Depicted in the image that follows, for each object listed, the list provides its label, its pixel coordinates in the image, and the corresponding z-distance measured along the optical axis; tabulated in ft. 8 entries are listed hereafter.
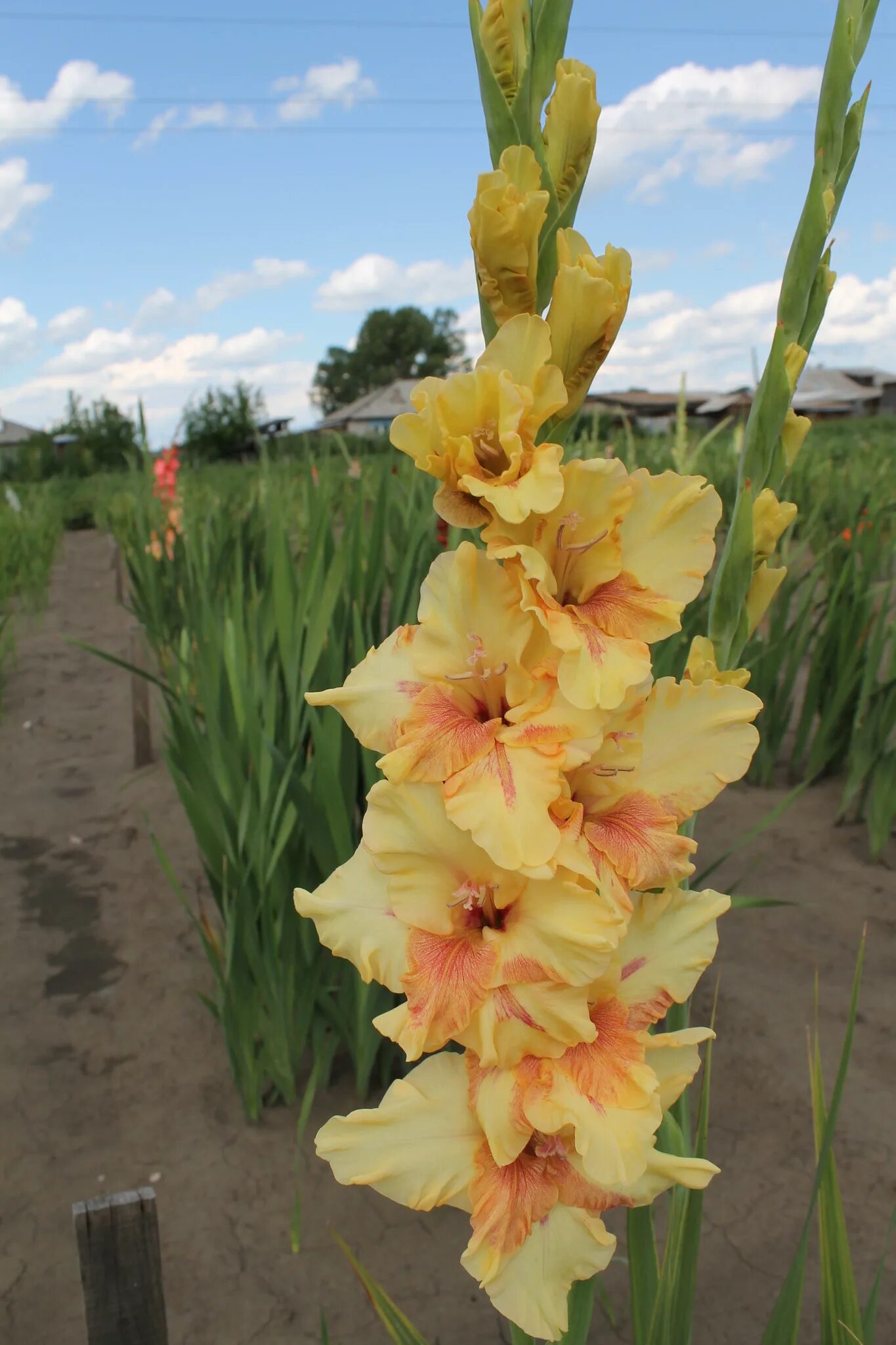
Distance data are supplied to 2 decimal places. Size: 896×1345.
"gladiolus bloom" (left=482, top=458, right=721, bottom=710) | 2.14
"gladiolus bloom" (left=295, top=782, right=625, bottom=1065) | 2.12
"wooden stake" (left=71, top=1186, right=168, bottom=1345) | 3.93
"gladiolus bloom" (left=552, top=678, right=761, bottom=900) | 2.29
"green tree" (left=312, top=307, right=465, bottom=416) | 169.58
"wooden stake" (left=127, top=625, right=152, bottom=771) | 13.67
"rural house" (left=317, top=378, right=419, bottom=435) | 133.08
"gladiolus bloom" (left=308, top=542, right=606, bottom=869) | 2.05
